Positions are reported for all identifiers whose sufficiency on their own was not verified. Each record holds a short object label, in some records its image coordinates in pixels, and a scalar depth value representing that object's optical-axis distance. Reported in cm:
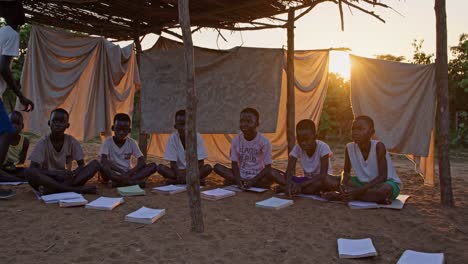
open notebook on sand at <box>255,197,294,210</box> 388
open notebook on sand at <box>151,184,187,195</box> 452
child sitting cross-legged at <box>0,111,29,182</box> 496
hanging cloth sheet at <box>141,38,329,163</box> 596
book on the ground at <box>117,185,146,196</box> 434
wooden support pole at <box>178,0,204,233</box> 302
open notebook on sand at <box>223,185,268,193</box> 471
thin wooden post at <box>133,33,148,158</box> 627
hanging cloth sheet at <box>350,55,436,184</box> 484
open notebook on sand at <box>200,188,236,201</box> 425
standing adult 330
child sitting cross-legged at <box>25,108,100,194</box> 416
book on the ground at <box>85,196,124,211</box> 367
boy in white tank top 408
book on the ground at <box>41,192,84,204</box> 386
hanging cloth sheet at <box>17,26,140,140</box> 513
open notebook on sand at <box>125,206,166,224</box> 328
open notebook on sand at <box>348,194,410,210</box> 398
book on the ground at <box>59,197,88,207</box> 372
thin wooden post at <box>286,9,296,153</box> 591
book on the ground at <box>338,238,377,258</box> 262
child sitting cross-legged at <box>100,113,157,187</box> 481
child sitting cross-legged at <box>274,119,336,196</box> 444
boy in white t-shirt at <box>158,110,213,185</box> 503
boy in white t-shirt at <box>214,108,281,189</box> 486
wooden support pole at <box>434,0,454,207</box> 426
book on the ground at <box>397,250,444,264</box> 247
